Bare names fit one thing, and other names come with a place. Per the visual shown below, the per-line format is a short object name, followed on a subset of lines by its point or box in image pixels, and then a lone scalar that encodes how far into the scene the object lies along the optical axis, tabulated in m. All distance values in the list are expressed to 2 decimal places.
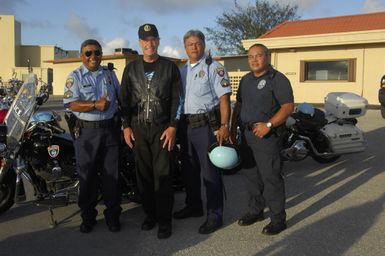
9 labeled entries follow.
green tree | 40.12
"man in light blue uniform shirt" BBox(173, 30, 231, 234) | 4.55
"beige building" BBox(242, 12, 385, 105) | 18.66
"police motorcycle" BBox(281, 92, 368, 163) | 7.26
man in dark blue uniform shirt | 4.44
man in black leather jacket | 4.40
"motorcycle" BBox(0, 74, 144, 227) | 4.68
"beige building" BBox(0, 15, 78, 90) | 53.56
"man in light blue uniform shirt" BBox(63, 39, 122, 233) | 4.51
